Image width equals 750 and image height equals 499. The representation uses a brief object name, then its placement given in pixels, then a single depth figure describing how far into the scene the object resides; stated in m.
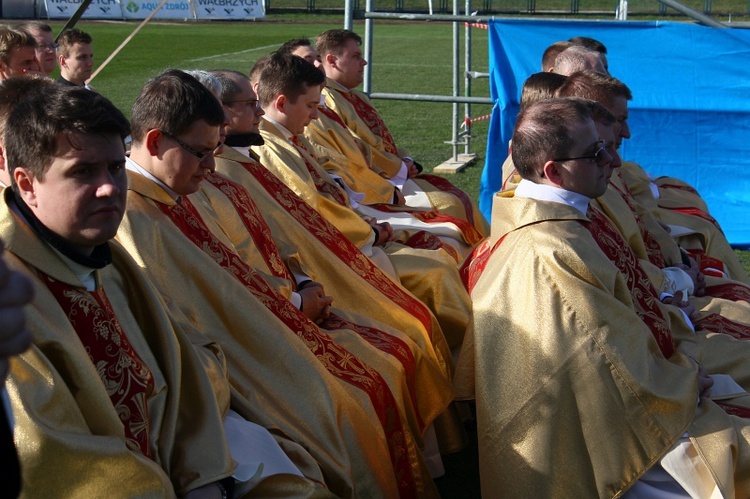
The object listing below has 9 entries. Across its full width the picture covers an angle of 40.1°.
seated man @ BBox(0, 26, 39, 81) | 5.62
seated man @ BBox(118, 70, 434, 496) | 3.46
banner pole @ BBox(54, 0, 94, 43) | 6.62
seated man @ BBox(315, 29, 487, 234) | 7.25
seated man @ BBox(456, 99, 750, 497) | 3.42
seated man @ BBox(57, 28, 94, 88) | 7.84
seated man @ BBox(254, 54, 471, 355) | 4.96
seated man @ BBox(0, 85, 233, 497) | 2.51
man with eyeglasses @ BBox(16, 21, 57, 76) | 6.59
